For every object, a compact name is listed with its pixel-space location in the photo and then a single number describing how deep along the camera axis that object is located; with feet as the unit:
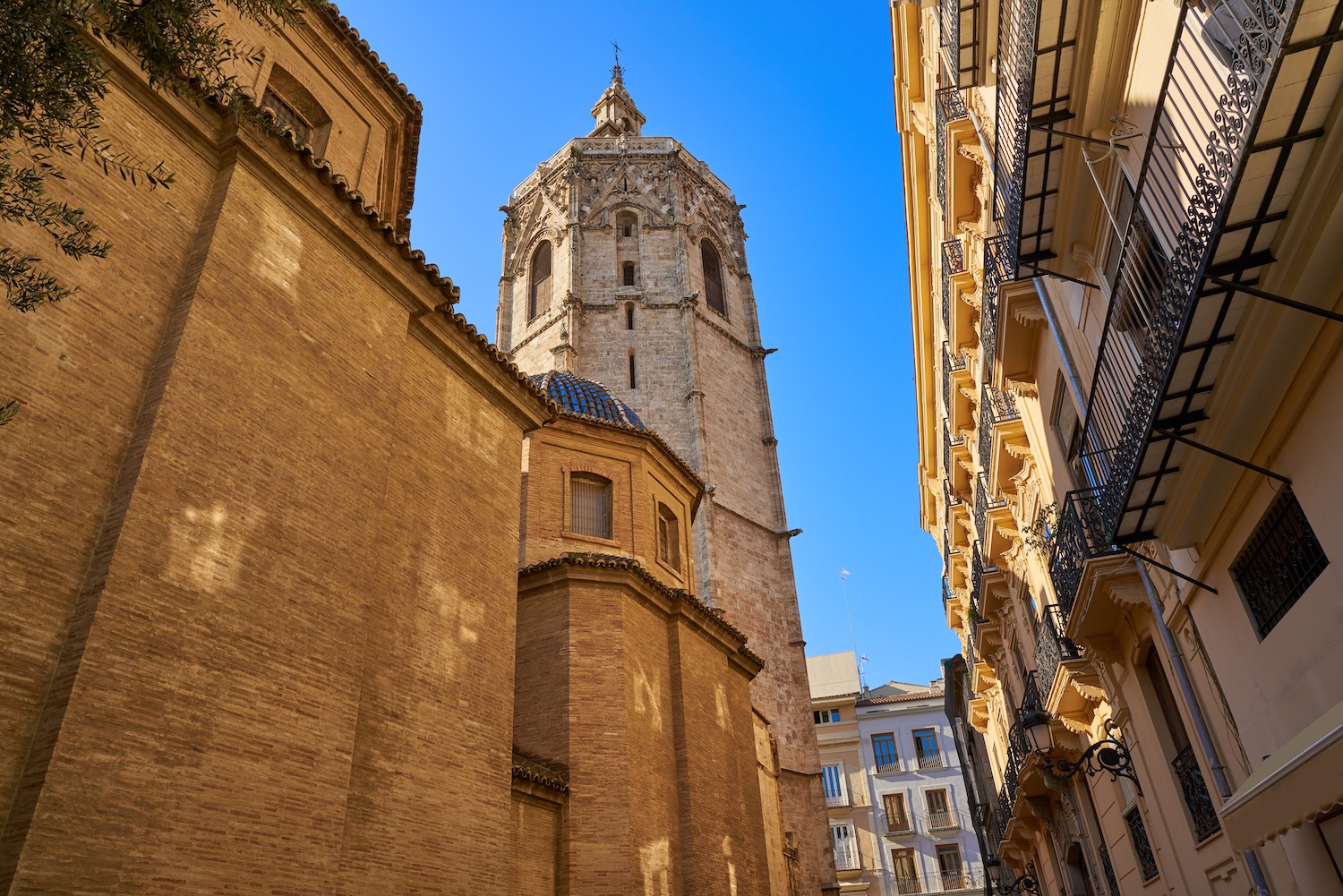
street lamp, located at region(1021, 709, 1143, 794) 33.99
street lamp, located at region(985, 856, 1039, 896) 65.62
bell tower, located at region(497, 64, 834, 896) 91.09
